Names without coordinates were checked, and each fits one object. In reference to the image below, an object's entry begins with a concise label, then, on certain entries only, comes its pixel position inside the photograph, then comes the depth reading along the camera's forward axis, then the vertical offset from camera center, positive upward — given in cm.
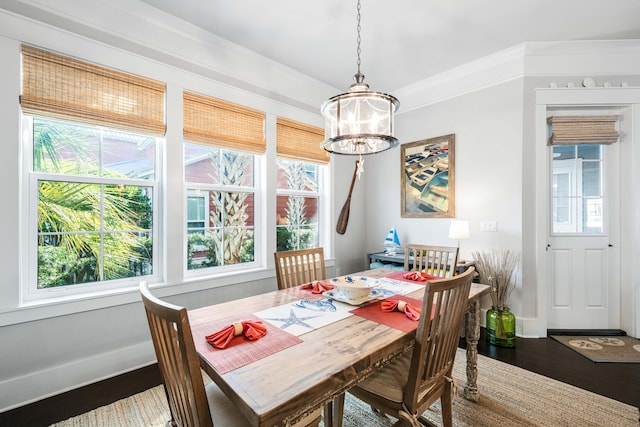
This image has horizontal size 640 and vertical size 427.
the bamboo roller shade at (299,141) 329 +87
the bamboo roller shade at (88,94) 189 +88
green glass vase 265 -108
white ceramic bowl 158 -43
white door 294 -26
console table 340 -56
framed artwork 338 +45
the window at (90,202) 201 +9
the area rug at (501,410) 168 -123
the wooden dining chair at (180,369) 82 -49
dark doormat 239 -121
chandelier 150 +54
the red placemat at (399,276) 212 -50
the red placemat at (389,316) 133 -52
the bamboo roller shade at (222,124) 259 +88
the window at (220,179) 267 +36
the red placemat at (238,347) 101 -53
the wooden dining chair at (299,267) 215 -42
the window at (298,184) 337 +38
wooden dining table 82 -53
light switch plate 304 -13
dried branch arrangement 281 -59
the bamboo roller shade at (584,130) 287 +85
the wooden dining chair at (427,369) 117 -72
